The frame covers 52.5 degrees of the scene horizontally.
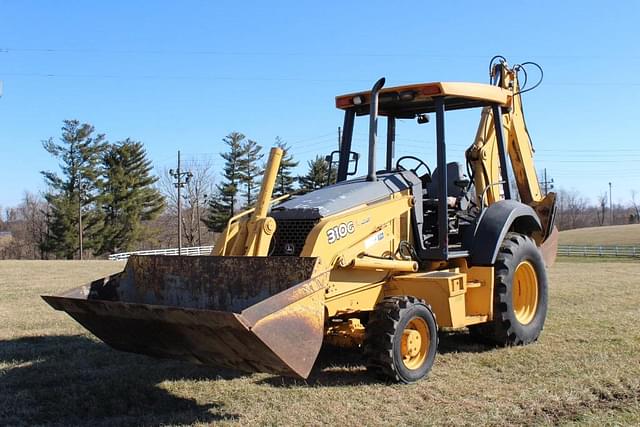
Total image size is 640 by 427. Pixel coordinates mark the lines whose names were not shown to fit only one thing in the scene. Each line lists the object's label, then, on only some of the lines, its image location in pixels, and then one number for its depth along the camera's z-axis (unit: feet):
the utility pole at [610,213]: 380.66
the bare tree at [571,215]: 359.87
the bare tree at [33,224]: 207.00
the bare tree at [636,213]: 325.17
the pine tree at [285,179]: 167.84
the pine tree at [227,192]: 187.52
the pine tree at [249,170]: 188.24
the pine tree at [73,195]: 172.65
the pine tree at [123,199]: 180.96
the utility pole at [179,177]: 158.71
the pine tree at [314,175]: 127.07
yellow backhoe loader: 16.53
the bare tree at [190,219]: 208.33
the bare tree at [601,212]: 369.71
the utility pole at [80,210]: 170.50
